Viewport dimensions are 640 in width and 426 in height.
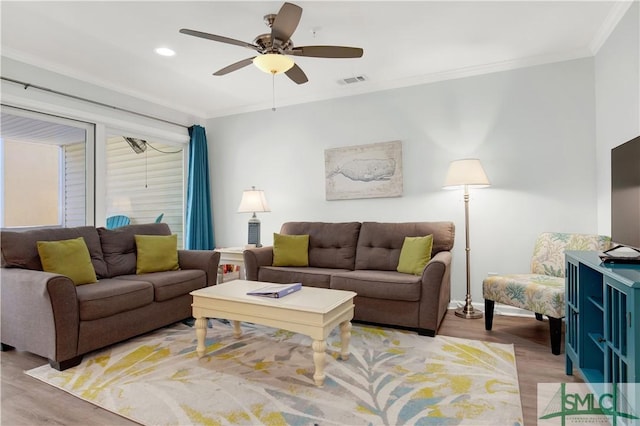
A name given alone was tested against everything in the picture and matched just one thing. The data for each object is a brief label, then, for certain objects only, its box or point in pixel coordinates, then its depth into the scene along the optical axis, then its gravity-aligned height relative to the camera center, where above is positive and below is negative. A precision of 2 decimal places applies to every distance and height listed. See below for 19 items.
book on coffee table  2.46 -0.54
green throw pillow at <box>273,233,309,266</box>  3.83 -0.38
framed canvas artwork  4.10 +0.52
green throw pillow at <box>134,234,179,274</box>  3.45 -0.38
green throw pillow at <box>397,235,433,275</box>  3.29 -0.38
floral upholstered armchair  2.56 -0.54
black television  1.92 +0.11
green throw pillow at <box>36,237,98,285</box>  2.73 -0.34
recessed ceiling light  3.24 +1.51
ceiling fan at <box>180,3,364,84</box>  2.34 +1.18
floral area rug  1.83 -1.01
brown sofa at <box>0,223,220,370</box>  2.37 -0.62
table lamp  4.41 +0.10
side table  4.30 -0.51
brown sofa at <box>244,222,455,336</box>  2.96 -0.55
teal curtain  5.00 +0.24
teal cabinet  1.44 -0.53
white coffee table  2.15 -0.63
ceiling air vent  3.97 +1.53
